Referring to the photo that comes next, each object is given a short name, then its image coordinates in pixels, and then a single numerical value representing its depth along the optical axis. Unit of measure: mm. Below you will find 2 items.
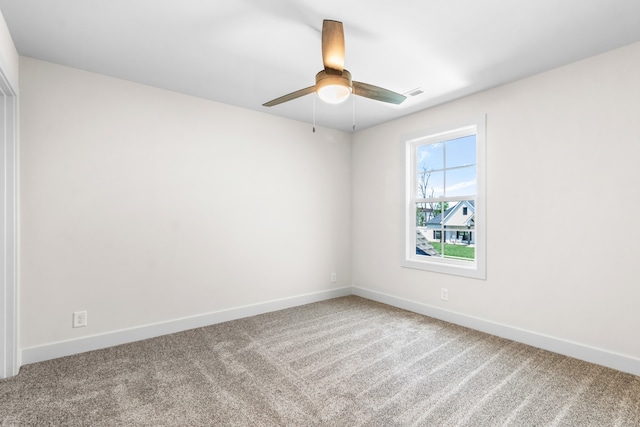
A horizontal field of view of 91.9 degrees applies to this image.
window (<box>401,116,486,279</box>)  3207
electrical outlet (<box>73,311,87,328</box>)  2649
